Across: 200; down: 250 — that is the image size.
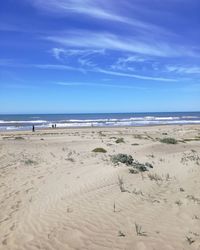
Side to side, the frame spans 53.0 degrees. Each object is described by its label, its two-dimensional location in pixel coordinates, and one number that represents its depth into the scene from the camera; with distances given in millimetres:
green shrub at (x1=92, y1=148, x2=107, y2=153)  11612
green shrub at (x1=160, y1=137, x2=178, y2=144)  14093
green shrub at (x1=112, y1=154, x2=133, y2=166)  8416
